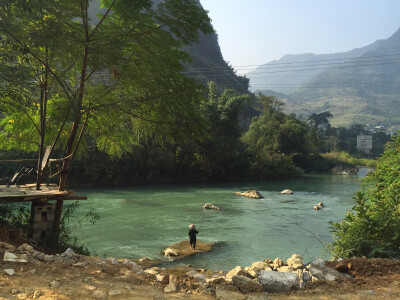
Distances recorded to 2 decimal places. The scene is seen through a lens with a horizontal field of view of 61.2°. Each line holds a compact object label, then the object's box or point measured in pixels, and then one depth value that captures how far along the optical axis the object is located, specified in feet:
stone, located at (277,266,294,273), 23.25
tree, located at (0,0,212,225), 28.14
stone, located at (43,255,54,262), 22.57
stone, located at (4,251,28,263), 20.94
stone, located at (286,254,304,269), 24.07
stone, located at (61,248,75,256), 24.18
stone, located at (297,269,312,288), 20.67
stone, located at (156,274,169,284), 20.71
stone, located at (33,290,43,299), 16.35
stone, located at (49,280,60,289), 17.90
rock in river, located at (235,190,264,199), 100.84
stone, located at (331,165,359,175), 198.24
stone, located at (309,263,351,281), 21.60
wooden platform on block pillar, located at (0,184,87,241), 29.66
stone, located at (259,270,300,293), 19.80
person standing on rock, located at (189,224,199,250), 46.37
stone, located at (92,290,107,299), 17.34
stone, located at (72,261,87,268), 22.38
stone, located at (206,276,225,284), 20.42
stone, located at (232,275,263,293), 19.54
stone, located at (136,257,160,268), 38.40
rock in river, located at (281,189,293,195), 111.24
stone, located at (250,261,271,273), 23.49
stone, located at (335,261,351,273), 23.12
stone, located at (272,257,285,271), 25.63
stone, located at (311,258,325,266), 23.67
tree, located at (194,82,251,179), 144.46
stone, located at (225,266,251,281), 21.22
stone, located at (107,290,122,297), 17.78
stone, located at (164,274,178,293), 19.04
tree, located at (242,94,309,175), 170.12
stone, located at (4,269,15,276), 18.78
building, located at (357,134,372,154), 288.49
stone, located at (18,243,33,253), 23.16
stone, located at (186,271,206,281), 21.65
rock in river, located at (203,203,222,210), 81.30
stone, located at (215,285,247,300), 18.21
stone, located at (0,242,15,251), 23.09
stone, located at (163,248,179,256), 44.55
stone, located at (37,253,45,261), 22.65
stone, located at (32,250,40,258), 22.78
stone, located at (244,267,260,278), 21.33
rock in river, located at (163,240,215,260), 44.57
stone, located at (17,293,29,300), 16.11
